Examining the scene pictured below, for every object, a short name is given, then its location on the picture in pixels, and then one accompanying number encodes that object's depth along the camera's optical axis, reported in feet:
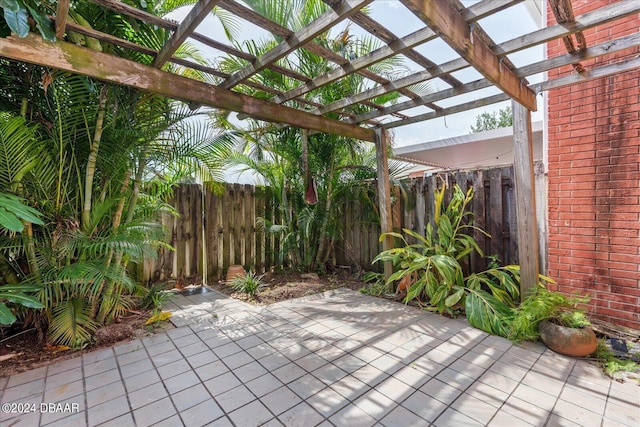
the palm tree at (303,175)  14.76
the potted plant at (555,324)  7.46
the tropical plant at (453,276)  9.38
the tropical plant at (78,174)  7.34
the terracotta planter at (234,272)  14.47
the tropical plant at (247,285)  12.63
